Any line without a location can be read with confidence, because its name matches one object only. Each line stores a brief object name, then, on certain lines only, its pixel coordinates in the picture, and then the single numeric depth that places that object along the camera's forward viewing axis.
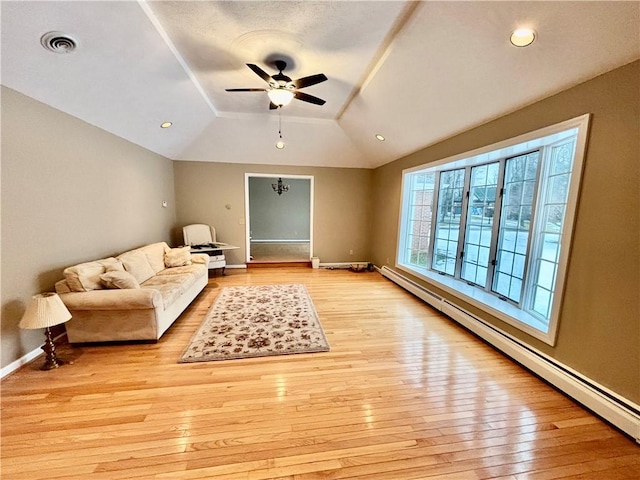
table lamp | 2.21
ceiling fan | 2.68
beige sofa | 2.63
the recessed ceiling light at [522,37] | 1.91
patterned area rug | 2.70
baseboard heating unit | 1.79
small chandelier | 7.96
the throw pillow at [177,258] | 4.40
